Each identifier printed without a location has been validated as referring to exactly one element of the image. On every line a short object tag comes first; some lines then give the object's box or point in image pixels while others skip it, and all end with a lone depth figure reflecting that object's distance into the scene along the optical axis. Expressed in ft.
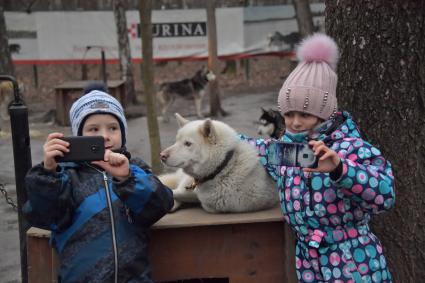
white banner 53.06
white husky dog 9.10
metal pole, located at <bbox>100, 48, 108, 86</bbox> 45.81
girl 7.52
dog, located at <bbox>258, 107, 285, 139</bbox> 27.32
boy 7.30
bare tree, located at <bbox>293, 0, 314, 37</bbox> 43.34
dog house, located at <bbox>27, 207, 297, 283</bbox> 8.72
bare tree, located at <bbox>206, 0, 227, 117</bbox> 41.27
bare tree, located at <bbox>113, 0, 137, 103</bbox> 47.01
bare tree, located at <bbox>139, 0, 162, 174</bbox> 21.33
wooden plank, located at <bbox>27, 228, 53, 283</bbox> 8.55
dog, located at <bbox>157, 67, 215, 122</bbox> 43.88
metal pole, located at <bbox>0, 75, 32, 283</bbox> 9.98
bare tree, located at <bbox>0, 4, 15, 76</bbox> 40.29
